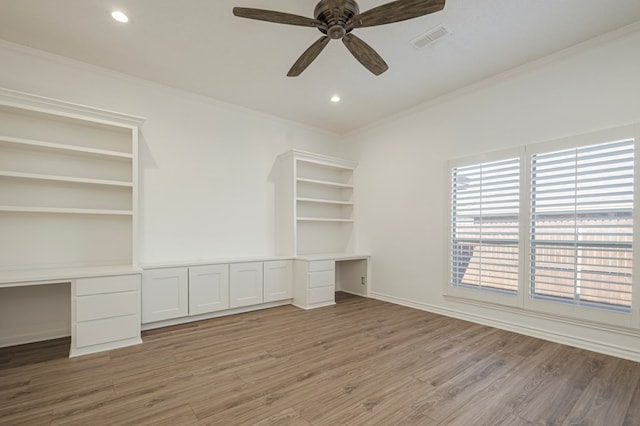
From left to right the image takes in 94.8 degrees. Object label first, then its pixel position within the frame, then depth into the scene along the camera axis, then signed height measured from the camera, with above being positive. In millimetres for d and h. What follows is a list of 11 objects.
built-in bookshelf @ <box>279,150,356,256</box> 4621 +116
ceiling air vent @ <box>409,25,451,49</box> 2670 +1652
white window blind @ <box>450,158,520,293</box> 3359 -155
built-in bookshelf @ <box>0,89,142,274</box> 2918 +251
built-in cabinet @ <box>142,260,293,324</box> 3377 -1006
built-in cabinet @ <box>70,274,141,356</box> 2717 -1004
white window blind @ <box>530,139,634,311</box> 2650 -111
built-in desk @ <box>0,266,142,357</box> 2713 -992
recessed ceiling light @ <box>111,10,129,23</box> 2518 +1670
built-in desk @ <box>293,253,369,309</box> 4281 -1019
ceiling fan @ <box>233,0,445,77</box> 1925 +1345
